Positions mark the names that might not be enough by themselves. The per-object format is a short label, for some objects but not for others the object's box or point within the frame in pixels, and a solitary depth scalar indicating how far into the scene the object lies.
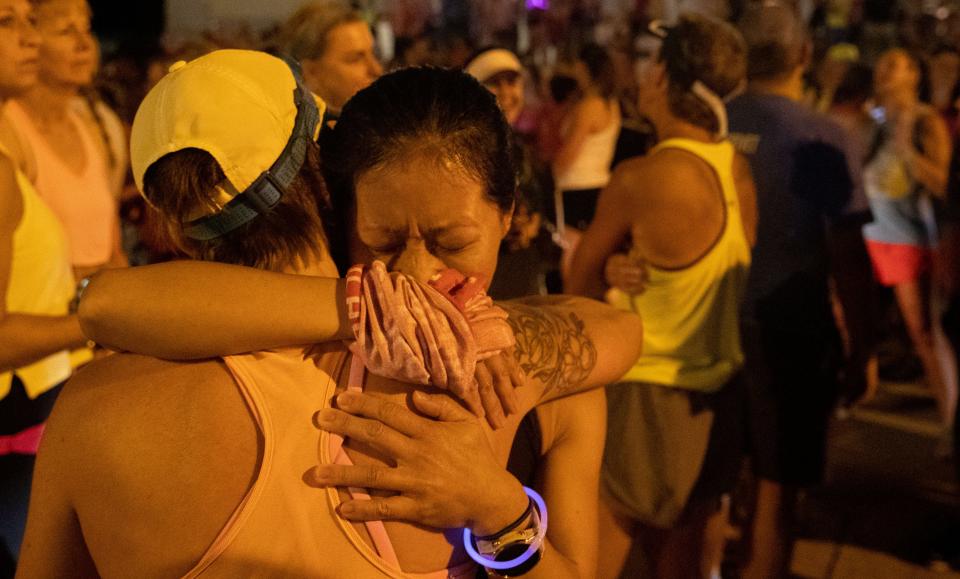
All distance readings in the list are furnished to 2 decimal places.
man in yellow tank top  2.87
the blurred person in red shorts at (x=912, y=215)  5.41
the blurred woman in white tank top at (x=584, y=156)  6.21
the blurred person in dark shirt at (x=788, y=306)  3.41
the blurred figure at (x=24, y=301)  2.29
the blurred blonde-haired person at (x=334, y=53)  3.41
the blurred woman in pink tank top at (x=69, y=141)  3.26
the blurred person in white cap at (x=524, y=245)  2.83
